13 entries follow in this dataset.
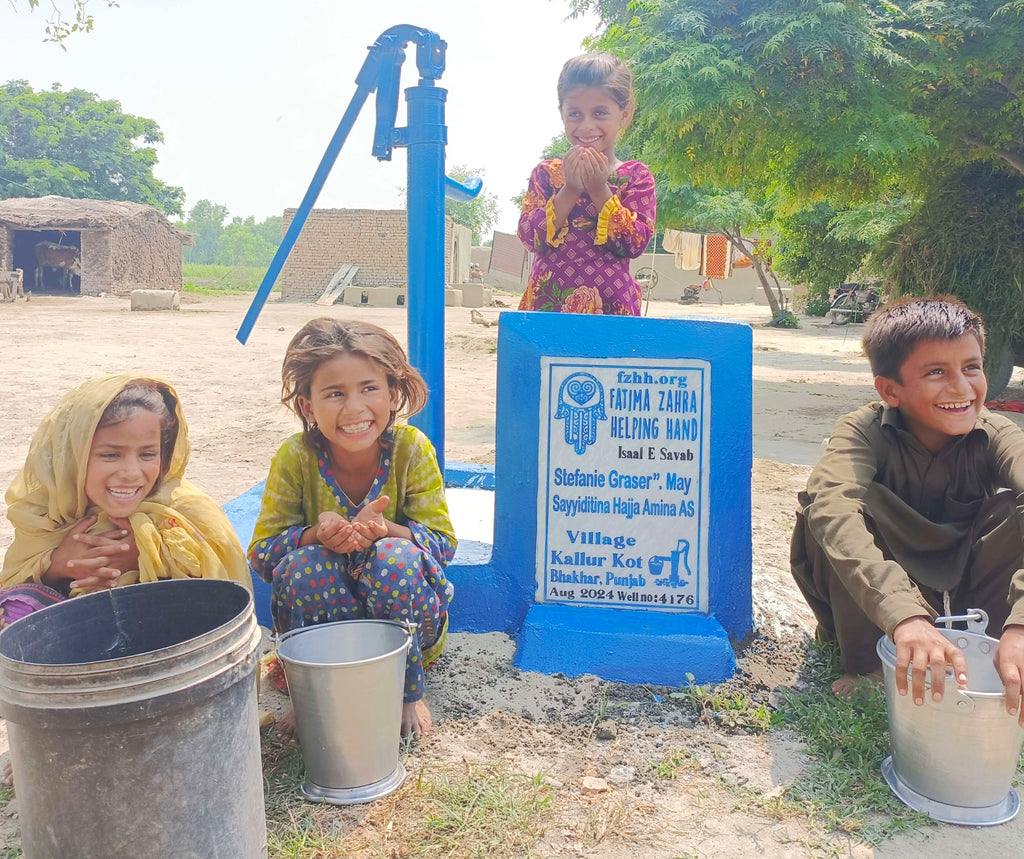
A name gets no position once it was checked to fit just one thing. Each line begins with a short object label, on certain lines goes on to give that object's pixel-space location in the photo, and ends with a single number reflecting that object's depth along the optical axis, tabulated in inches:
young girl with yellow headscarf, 72.2
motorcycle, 848.9
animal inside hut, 986.1
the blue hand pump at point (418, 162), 98.2
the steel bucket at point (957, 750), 63.6
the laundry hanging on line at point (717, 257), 1190.3
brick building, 1044.5
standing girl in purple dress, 103.0
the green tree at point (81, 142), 1517.0
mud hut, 913.5
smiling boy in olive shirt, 81.3
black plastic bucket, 47.3
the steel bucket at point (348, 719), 64.0
